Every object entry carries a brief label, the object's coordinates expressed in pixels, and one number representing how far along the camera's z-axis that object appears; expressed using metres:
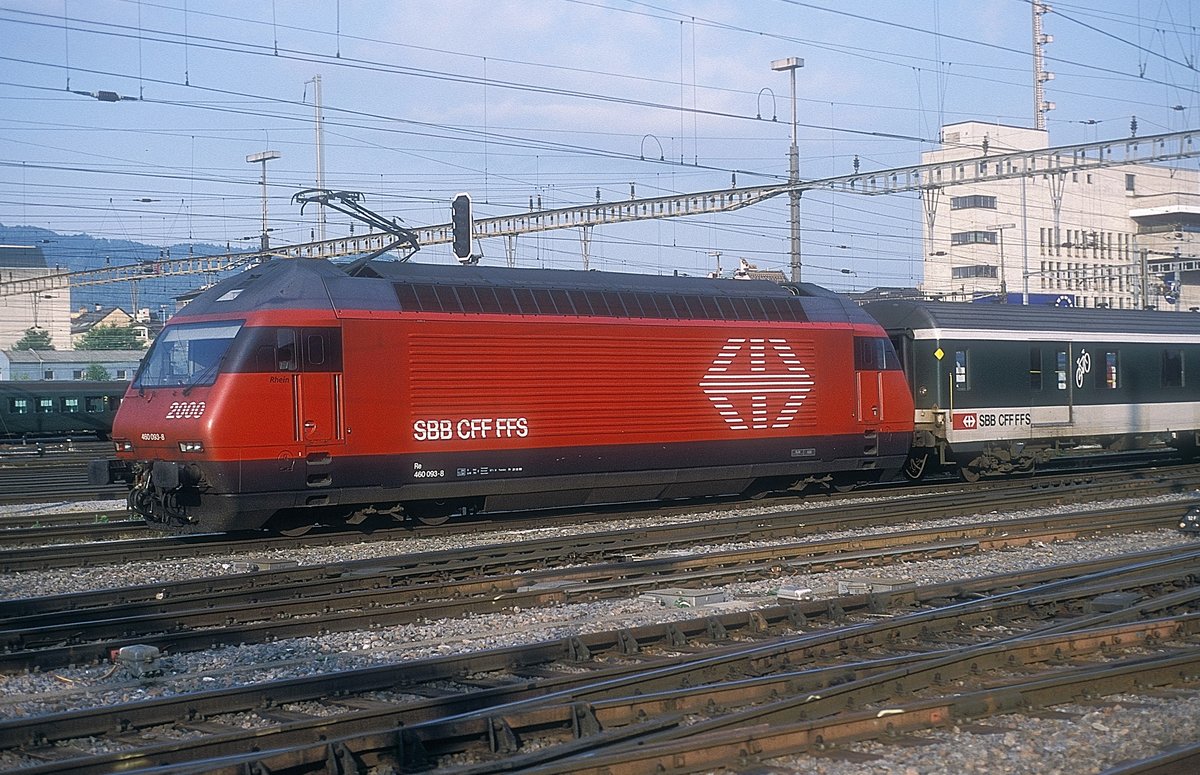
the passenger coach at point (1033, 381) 22.70
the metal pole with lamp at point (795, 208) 29.39
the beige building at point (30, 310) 111.12
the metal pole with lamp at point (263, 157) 48.48
